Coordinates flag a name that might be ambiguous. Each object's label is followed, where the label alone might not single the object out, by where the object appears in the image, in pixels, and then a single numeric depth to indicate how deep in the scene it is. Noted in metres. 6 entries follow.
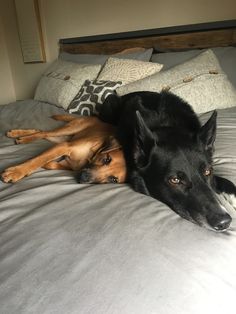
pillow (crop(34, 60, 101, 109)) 2.58
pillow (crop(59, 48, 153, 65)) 2.58
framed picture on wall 3.67
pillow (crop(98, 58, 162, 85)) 2.30
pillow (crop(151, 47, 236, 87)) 2.21
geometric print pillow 2.30
